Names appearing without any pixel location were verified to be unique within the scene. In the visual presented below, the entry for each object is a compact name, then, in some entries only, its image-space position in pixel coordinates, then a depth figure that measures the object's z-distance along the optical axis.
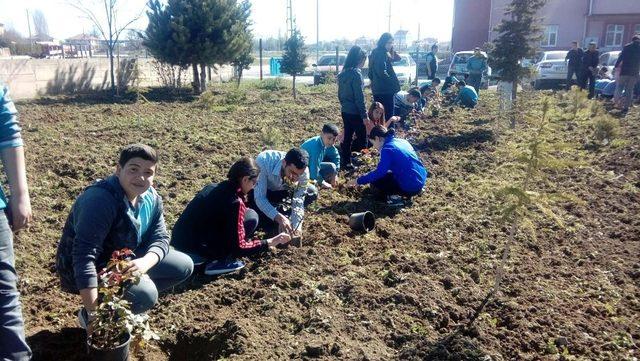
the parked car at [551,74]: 19.80
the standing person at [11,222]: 2.16
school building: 32.03
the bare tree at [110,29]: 14.98
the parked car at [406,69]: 20.27
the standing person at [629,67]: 11.80
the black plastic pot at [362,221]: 4.70
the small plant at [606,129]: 8.30
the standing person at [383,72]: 7.62
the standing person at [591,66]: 13.92
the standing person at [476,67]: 13.32
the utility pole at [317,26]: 44.68
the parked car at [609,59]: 18.98
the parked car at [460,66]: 18.47
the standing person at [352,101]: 6.65
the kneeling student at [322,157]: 5.33
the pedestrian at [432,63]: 16.23
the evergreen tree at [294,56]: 17.47
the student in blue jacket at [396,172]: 5.43
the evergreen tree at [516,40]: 9.80
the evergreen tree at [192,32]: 14.50
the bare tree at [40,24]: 64.54
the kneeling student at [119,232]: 2.57
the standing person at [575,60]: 14.95
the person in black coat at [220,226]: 3.65
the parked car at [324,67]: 21.09
